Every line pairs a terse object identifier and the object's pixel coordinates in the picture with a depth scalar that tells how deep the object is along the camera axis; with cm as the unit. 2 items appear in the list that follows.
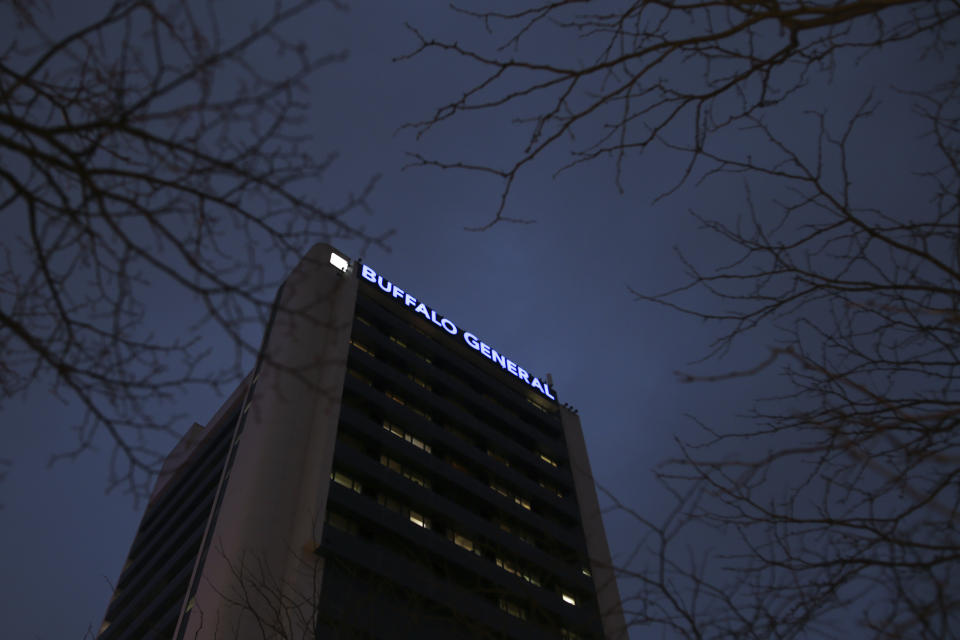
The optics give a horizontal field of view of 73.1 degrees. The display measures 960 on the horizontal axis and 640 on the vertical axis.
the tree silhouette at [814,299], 246
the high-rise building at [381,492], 2600
